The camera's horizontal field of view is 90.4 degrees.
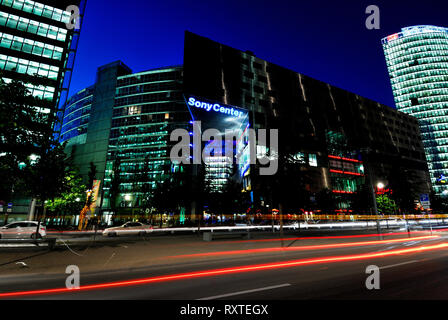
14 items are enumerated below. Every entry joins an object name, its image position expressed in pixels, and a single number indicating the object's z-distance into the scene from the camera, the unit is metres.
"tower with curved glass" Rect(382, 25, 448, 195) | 119.45
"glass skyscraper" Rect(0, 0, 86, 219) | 45.81
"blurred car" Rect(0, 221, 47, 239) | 19.55
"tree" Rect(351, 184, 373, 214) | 49.20
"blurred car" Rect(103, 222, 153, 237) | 25.72
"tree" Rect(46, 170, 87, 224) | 34.91
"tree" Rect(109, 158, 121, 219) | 55.12
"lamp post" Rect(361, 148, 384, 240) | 20.08
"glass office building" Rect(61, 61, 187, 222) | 66.50
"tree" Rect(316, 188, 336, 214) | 44.88
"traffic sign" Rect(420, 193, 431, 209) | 18.95
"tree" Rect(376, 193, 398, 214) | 42.59
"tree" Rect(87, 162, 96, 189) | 54.84
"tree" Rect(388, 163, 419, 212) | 37.25
